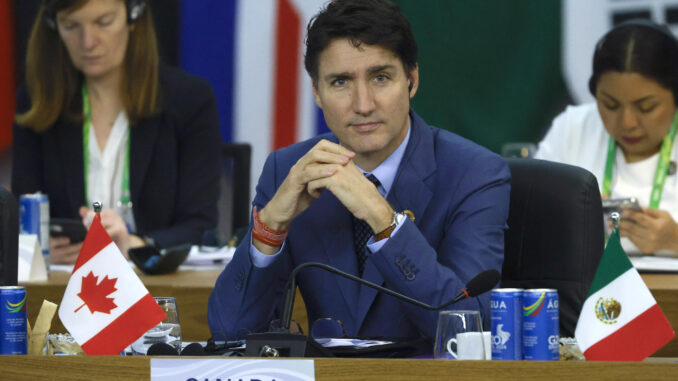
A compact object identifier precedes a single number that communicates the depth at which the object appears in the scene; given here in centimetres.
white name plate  677
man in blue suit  742
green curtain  1352
